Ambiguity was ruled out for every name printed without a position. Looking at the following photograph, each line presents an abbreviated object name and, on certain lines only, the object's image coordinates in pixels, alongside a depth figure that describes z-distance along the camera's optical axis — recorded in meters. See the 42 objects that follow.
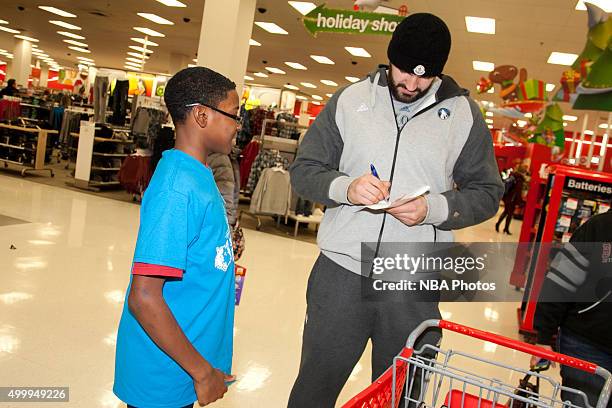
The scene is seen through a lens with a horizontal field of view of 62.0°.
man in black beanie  1.58
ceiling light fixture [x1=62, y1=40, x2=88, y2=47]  20.57
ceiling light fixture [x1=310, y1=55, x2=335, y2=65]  15.34
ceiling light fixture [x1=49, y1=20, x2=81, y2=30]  16.32
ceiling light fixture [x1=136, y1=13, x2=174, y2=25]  12.88
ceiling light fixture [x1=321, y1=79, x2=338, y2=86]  20.65
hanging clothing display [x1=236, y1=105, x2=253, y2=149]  8.40
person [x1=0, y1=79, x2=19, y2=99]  11.94
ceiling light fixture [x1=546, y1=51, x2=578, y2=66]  10.59
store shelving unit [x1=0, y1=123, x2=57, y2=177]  9.77
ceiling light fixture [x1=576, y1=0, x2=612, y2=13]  7.23
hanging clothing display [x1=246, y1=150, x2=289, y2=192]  8.08
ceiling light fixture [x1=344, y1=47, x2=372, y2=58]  13.14
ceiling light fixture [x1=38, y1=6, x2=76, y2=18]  14.15
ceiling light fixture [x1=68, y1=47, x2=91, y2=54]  22.41
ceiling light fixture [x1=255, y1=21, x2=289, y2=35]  11.85
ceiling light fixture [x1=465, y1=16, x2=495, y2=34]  9.04
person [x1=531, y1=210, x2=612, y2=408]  1.96
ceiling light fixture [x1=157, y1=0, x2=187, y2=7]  11.11
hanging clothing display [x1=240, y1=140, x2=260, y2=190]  8.64
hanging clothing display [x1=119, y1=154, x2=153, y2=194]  8.41
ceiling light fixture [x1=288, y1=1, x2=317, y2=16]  9.48
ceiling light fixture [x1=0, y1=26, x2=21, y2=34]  19.58
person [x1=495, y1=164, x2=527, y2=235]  13.20
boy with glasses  1.17
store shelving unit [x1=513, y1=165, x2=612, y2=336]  4.54
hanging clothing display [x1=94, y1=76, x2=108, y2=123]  10.33
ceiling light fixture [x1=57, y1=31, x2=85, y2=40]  18.53
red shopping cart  1.03
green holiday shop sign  5.50
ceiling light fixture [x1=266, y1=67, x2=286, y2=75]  19.42
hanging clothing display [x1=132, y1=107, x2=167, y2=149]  8.83
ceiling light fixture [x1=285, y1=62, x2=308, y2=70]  17.47
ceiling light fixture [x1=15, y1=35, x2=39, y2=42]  20.84
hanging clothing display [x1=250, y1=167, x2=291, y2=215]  7.83
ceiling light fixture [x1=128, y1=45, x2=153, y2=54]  19.14
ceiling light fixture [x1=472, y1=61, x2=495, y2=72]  12.58
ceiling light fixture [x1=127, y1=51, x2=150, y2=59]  21.20
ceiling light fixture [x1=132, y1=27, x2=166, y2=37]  15.04
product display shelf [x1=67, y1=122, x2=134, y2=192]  9.24
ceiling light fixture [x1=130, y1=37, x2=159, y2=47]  17.16
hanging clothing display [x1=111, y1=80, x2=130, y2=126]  10.80
